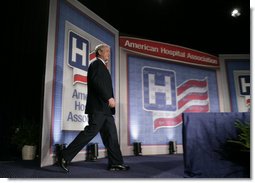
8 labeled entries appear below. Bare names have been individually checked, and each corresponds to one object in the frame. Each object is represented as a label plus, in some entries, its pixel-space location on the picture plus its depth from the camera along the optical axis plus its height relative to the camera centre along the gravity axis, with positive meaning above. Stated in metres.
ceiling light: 3.92 +1.98
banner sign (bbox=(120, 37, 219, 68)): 4.59 +1.67
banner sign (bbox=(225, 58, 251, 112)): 5.54 +1.13
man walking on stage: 2.24 +0.20
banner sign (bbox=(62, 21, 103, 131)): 3.18 +0.81
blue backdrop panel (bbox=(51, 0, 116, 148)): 2.99 +1.16
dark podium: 2.01 -0.12
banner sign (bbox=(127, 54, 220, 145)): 4.42 +0.71
